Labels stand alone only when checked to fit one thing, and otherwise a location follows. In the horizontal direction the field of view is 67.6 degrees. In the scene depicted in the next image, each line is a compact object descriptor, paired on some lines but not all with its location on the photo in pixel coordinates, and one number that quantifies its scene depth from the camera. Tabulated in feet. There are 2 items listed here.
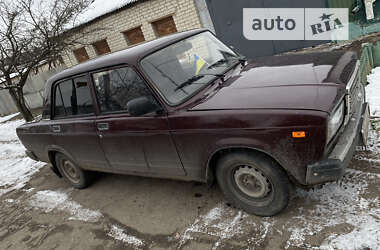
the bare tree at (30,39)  36.60
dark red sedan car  7.79
